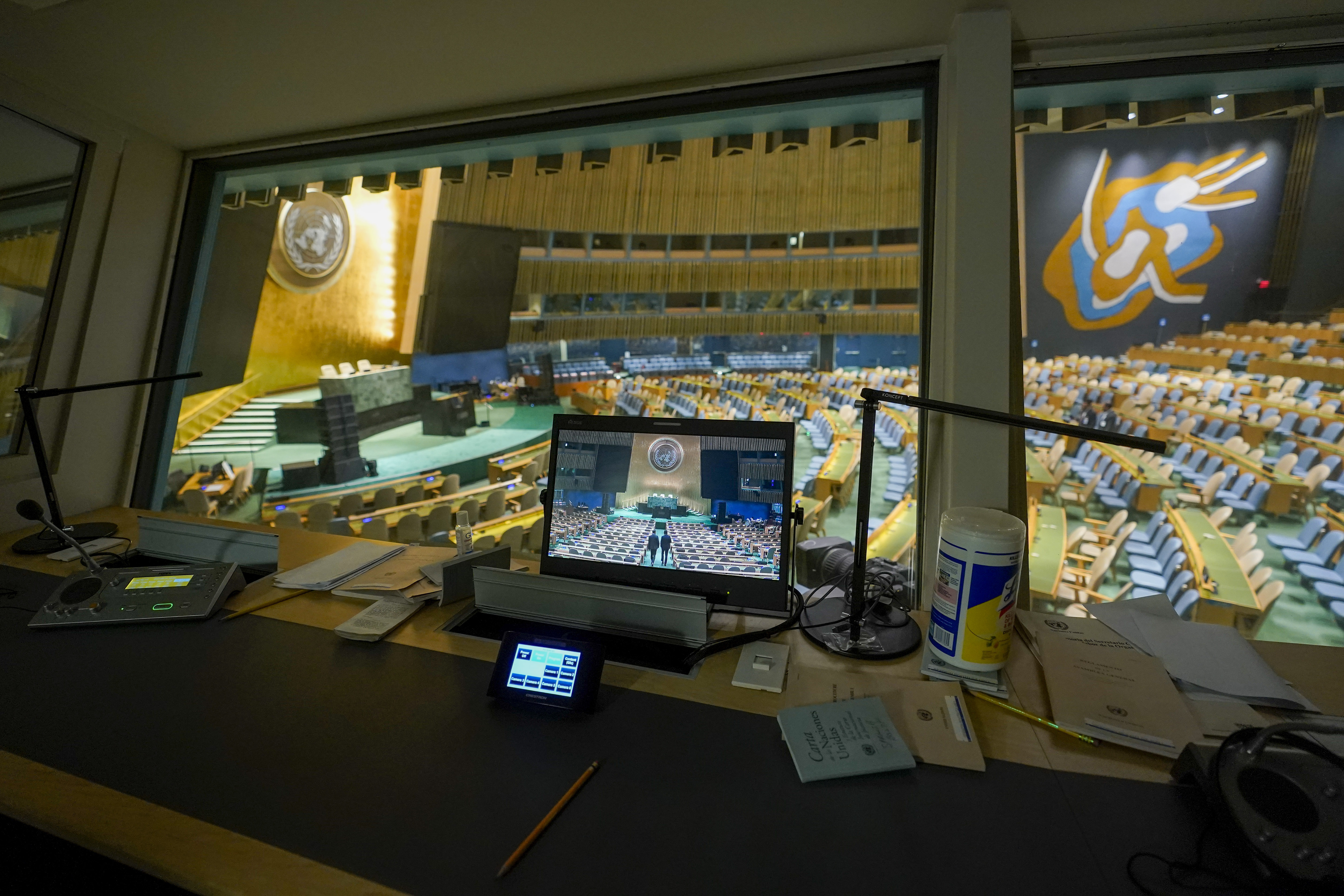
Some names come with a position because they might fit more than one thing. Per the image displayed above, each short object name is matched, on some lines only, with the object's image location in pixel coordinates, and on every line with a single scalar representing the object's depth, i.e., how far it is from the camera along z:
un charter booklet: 0.83
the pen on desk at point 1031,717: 0.91
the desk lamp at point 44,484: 1.68
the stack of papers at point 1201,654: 1.00
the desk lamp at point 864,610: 1.14
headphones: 0.65
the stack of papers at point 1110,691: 0.90
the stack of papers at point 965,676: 1.03
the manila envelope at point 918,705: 0.88
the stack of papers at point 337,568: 1.47
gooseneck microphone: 1.53
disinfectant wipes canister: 0.99
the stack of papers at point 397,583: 1.41
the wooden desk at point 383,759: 0.71
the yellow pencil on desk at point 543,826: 0.69
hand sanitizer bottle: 1.50
